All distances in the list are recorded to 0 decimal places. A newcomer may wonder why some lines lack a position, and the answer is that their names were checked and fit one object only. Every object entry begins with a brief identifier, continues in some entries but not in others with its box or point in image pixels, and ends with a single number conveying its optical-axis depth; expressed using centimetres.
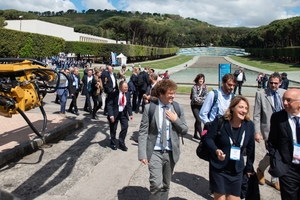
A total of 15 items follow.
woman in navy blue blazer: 327
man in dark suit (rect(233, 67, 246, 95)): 1798
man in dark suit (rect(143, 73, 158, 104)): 778
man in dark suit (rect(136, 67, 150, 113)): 1169
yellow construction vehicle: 473
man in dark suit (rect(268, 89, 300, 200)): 319
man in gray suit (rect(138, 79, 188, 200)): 356
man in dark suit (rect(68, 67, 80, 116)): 1107
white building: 5747
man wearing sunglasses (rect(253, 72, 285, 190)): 476
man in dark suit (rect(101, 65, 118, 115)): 961
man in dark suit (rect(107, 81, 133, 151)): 676
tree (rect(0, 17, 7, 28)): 4652
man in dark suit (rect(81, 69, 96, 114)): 1098
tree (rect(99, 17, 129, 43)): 8712
